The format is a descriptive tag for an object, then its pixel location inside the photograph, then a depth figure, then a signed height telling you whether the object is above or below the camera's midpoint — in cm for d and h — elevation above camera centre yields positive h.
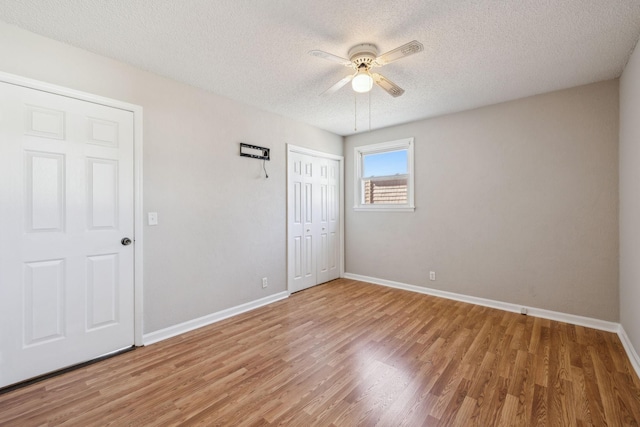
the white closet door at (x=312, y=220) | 399 -10
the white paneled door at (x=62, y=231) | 193 -13
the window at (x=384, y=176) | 418 +60
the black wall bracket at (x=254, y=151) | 332 +78
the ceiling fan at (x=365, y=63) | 203 +115
